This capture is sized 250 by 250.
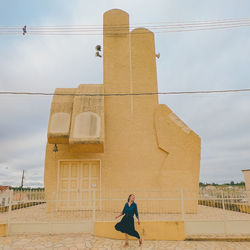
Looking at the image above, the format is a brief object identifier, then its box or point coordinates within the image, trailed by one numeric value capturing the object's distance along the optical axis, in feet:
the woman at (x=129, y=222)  17.70
